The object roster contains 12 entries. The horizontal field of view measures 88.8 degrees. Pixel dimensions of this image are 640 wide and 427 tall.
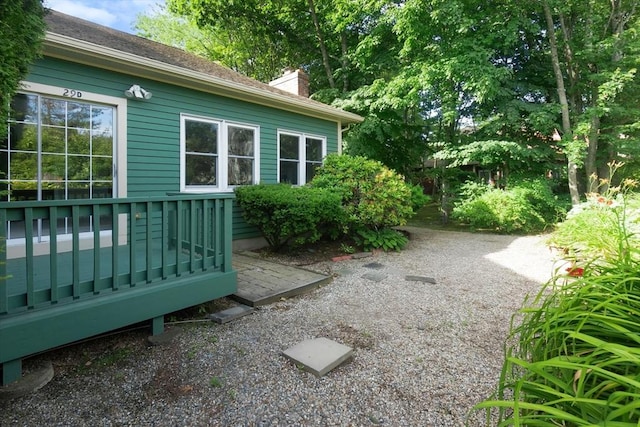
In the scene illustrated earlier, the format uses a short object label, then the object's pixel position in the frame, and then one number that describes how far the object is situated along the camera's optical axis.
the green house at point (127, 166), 2.25
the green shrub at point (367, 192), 6.02
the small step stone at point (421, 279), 4.46
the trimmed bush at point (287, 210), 5.14
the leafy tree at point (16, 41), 1.88
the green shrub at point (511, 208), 8.55
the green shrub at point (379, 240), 6.35
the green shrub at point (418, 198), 7.43
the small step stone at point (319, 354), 2.25
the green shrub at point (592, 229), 3.61
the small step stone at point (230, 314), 3.04
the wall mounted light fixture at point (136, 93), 4.82
